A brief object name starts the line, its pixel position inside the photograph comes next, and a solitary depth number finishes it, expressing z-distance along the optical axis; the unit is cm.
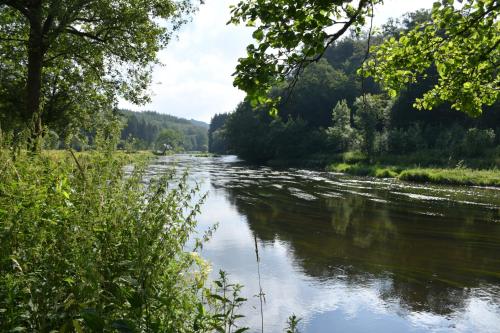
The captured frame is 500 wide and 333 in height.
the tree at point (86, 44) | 1259
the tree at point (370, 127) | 5333
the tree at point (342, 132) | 6294
